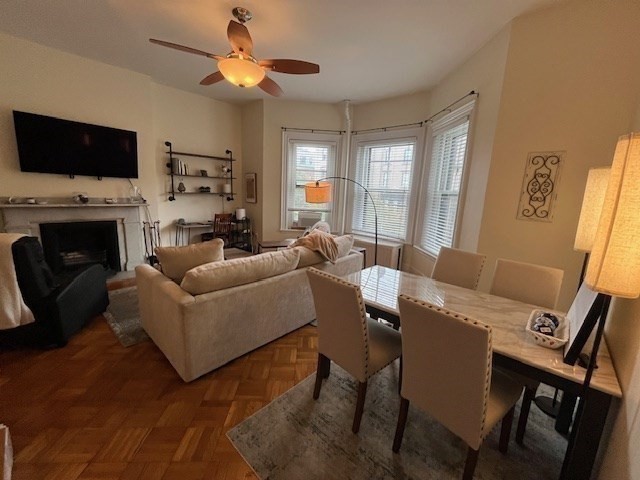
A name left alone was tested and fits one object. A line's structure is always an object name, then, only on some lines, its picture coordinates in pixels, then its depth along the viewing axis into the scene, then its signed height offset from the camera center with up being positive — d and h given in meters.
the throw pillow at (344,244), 2.76 -0.54
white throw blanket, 1.82 -0.78
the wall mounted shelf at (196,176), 4.43 +0.19
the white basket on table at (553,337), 1.19 -0.61
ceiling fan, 1.96 +1.04
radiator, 4.21 -0.92
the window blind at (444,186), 3.21 +0.16
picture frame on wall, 5.08 +0.00
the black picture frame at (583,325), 1.03 -0.49
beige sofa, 1.73 -0.94
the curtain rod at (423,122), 2.90 +1.10
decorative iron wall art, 2.21 +0.15
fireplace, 3.12 -0.49
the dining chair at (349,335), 1.35 -0.80
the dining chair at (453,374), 0.99 -0.73
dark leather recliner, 1.91 -0.93
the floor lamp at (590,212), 1.47 -0.04
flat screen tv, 3.14 +0.41
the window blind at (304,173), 4.88 +0.34
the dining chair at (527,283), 1.72 -0.54
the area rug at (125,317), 2.34 -1.33
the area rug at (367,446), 1.32 -1.35
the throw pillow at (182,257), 1.94 -0.53
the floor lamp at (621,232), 0.85 -0.08
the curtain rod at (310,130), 4.74 +1.08
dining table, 1.01 -0.65
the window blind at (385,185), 4.30 +0.17
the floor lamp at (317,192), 3.82 -0.01
